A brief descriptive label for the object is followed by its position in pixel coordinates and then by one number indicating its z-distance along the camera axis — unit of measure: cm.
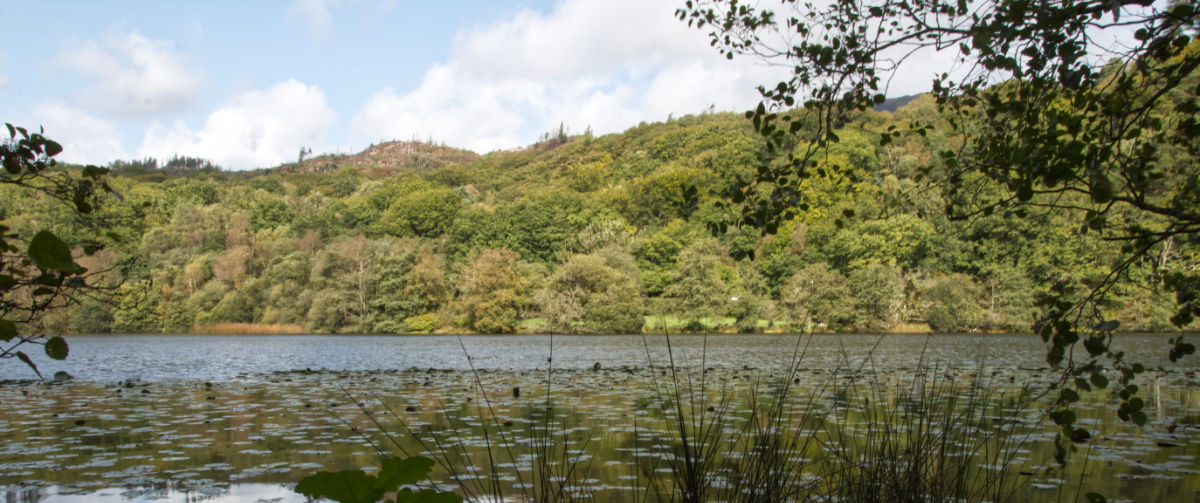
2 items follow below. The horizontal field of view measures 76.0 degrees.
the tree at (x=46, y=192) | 262
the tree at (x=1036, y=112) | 357
